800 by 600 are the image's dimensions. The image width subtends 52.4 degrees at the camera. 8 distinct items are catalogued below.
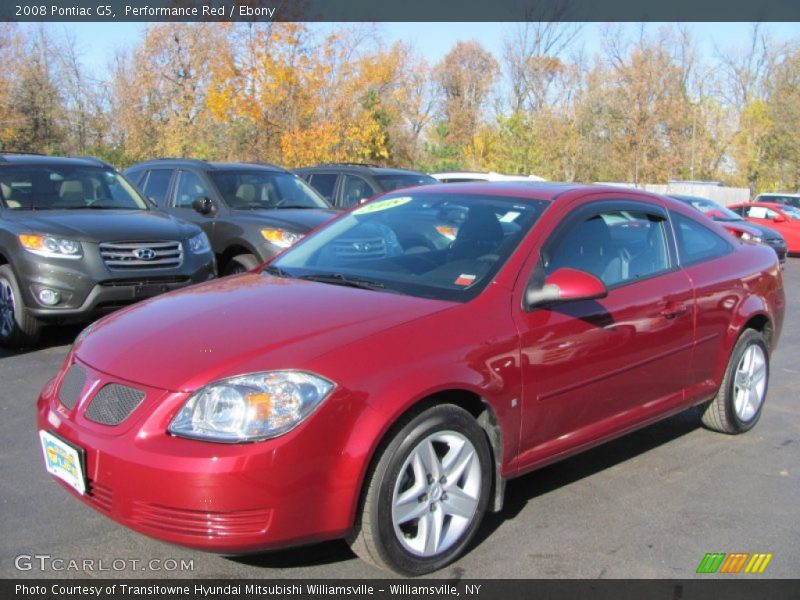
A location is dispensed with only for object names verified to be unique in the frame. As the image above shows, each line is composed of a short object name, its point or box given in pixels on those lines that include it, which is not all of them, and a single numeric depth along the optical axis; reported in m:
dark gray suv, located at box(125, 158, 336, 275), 9.05
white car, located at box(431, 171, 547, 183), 17.91
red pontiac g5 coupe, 2.95
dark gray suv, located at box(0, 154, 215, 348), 6.96
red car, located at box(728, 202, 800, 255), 20.95
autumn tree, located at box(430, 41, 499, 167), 50.31
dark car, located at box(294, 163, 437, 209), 12.07
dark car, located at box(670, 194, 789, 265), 18.05
